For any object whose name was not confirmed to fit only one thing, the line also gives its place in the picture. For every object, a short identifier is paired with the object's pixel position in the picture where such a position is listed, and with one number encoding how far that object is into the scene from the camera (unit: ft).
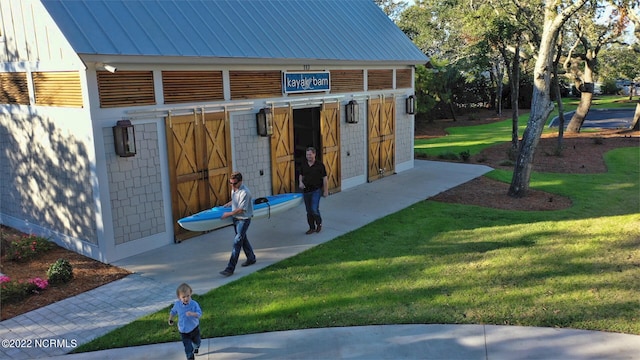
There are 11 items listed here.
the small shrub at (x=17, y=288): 24.45
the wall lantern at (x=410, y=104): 55.57
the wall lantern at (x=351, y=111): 46.73
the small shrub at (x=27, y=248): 30.14
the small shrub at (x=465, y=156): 62.31
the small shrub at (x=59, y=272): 26.43
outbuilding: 28.89
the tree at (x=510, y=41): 52.95
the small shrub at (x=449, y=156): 64.18
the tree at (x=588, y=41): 65.05
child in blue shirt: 17.85
